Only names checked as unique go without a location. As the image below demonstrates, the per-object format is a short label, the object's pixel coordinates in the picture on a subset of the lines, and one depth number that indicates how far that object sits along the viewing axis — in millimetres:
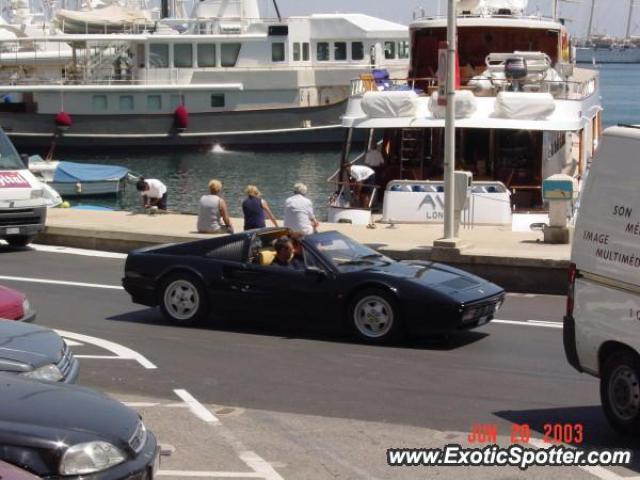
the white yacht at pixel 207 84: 63656
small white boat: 43406
